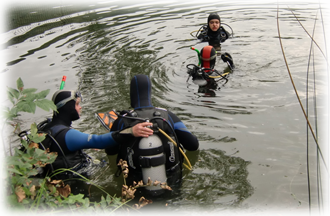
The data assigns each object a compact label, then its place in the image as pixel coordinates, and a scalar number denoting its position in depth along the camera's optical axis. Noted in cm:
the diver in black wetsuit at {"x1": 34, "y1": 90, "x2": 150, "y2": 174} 339
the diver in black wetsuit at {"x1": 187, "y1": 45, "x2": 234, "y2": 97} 616
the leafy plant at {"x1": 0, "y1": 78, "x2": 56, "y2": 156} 203
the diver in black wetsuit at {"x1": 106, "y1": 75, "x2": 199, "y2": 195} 322
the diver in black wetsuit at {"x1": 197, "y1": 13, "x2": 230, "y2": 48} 836
